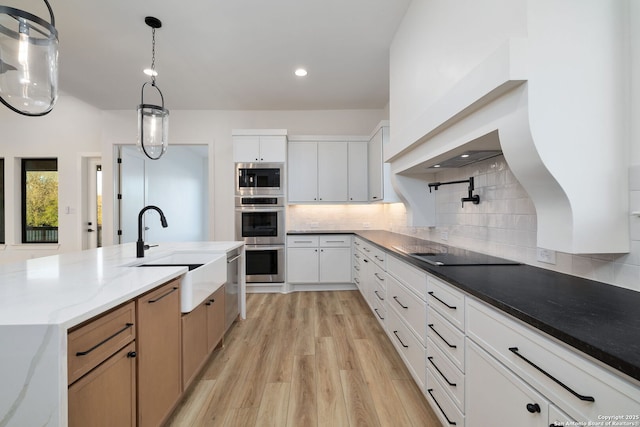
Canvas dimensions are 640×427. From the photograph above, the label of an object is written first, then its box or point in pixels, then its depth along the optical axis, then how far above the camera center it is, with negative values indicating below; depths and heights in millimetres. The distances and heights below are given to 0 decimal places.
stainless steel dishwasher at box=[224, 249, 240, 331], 2506 -799
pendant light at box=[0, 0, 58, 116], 1152 +690
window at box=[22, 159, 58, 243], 5027 +204
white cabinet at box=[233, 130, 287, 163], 4012 +982
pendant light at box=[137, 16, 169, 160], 2217 +729
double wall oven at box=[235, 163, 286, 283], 4016 -88
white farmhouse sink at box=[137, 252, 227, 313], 1629 -442
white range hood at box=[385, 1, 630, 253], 1011 +370
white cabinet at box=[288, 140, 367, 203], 4219 +694
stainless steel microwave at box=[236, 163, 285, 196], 4023 +512
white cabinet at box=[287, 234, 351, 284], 4027 -729
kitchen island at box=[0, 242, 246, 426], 762 -342
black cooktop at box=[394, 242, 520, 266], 1627 -310
